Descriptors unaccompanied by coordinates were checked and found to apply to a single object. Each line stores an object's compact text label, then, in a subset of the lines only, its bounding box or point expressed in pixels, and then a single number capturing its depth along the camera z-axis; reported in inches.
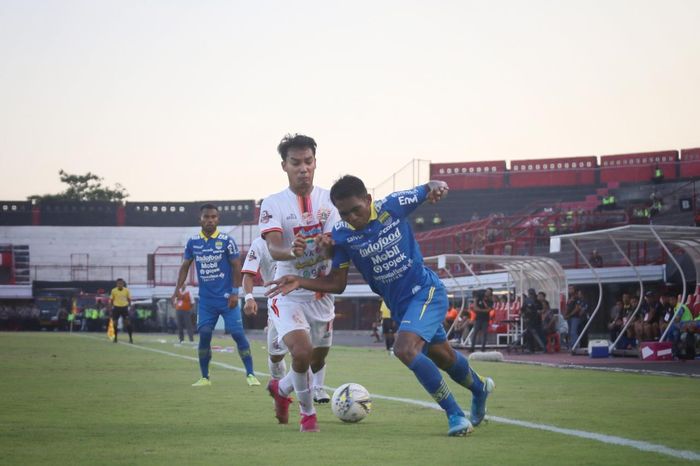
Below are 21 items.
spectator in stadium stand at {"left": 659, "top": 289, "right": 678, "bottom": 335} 968.9
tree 4926.2
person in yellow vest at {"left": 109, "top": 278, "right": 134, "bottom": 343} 1339.8
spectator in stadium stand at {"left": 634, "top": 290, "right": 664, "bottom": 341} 1001.5
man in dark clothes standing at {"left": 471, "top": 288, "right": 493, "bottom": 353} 1130.0
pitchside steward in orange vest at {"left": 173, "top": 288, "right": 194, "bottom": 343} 1405.0
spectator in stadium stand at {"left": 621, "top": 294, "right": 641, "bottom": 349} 1061.8
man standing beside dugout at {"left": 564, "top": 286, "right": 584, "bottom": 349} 1092.5
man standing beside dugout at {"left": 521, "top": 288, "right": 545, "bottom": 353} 1133.1
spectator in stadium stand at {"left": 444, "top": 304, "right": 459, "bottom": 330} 1439.5
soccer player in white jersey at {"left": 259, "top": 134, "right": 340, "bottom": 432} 343.6
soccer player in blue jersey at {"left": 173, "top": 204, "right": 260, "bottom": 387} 588.4
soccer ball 355.3
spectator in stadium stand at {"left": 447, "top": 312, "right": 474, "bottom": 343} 1322.0
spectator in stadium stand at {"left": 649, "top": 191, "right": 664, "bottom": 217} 1647.4
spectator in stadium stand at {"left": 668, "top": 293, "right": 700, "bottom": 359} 891.4
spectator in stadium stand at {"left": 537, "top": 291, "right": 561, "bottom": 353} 1153.4
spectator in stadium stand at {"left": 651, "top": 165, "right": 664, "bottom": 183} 2302.2
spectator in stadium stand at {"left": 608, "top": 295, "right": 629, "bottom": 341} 1074.7
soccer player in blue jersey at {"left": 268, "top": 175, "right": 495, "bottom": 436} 307.9
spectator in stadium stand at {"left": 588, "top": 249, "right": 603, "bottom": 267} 1420.0
